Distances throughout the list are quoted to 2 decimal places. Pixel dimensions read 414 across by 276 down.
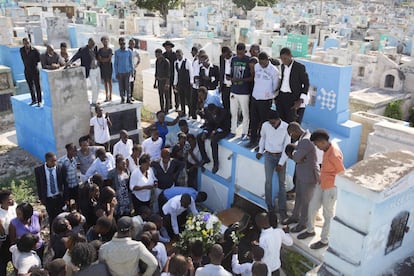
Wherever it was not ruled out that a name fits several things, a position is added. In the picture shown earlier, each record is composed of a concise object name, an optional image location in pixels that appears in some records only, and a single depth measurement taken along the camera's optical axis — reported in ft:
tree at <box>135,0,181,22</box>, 141.90
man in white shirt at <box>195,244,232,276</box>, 14.35
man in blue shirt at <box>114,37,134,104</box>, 30.25
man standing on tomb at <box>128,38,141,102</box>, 31.94
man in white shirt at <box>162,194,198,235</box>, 20.80
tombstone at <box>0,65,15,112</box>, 42.19
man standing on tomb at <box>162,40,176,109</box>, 29.62
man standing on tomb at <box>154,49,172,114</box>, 29.63
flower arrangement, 18.94
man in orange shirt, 16.46
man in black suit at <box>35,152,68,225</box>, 21.12
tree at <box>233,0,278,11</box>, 182.39
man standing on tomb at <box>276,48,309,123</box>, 20.85
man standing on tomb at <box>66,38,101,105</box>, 29.91
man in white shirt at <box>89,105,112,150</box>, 27.91
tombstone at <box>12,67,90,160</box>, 29.30
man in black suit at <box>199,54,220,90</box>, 28.25
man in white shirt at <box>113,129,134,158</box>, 24.66
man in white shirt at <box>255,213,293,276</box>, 16.14
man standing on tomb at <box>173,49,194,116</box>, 28.99
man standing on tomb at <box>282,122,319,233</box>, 17.74
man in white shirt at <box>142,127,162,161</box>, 24.97
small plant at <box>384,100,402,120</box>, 54.60
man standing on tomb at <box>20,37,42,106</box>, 29.09
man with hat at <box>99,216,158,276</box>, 14.33
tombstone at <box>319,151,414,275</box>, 13.12
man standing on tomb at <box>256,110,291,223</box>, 20.15
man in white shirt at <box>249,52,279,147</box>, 21.61
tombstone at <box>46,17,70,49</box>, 70.49
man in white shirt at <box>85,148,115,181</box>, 22.29
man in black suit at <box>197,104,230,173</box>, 24.53
